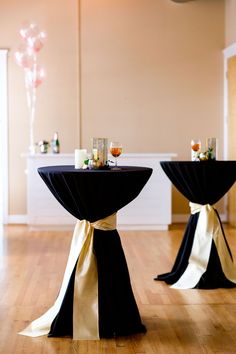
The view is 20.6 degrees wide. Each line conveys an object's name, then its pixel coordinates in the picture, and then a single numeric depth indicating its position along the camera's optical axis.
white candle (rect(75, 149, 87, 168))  3.85
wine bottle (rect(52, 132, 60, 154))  7.60
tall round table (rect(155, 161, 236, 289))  4.64
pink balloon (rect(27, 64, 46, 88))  7.65
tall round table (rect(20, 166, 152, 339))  3.46
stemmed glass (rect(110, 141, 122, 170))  4.07
